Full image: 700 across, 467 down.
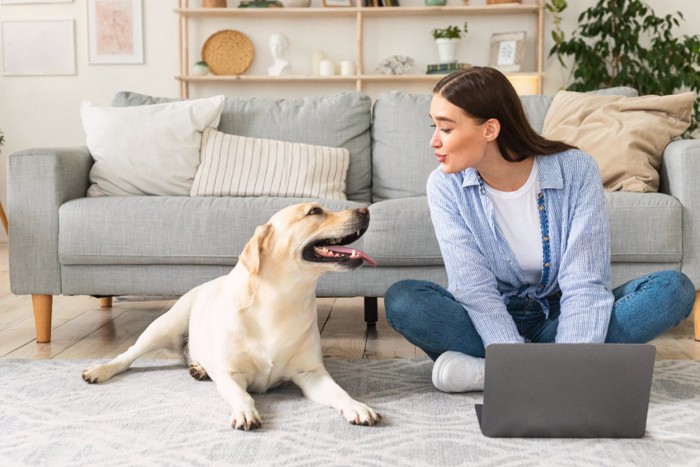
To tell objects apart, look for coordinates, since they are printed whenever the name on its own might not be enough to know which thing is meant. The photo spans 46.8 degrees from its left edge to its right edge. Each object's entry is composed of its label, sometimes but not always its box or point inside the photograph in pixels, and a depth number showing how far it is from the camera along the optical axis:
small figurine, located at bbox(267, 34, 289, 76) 5.25
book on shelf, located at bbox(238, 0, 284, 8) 5.16
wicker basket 5.33
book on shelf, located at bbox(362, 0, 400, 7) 5.16
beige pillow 2.82
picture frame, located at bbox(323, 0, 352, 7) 5.22
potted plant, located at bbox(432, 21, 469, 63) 5.12
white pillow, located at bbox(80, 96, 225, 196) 2.95
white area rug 1.55
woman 1.86
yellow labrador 1.83
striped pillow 2.92
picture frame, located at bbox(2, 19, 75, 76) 5.39
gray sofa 2.57
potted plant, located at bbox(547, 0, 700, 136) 4.84
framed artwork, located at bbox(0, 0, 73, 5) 5.36
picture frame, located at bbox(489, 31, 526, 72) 5.13
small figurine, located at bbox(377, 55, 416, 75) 5.24
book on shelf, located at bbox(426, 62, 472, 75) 5.14
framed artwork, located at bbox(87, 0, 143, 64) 5.36
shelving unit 5.10
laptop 1.55
